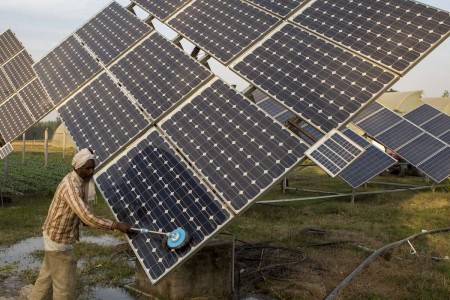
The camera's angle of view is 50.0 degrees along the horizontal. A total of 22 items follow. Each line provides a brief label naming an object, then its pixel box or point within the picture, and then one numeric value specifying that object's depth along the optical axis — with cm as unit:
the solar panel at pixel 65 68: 1064
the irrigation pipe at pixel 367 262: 751
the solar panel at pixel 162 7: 1117
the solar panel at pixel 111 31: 1100
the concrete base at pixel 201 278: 778
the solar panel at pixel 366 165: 1852
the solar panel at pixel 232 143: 661
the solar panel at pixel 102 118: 837
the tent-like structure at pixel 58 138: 6625
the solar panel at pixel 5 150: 1285
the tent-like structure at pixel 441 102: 6015
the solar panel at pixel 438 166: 1923
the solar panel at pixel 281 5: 946
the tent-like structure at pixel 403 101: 5528
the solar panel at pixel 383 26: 721
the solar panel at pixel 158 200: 635
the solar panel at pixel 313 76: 706
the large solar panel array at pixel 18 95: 1206
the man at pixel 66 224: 606
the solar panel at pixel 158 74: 862
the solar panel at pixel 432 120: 2245
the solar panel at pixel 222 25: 912
